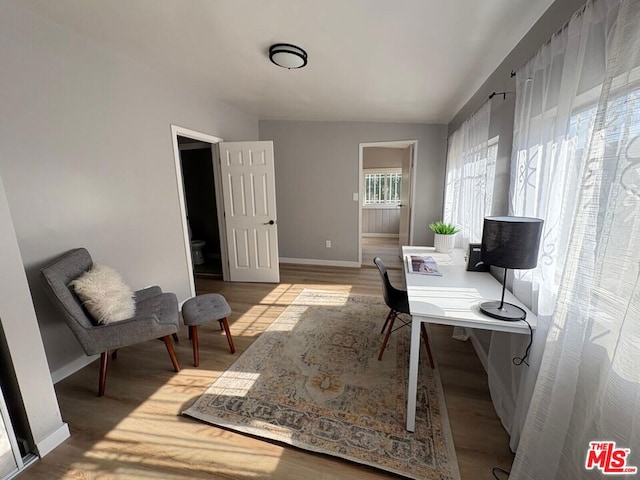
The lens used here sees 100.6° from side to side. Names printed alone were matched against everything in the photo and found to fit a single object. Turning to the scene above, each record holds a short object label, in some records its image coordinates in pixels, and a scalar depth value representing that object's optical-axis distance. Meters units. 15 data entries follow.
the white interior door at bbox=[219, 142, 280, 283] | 3.72
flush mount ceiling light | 2.18
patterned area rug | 1.45
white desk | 1.39
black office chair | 2.13
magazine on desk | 2.19
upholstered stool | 2.18
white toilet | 4.90
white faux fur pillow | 1.82
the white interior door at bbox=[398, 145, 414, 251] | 4.71
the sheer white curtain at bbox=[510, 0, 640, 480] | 0.82
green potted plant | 2.76
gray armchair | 1.69
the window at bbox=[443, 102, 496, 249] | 2.21
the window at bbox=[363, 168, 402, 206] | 7.50
